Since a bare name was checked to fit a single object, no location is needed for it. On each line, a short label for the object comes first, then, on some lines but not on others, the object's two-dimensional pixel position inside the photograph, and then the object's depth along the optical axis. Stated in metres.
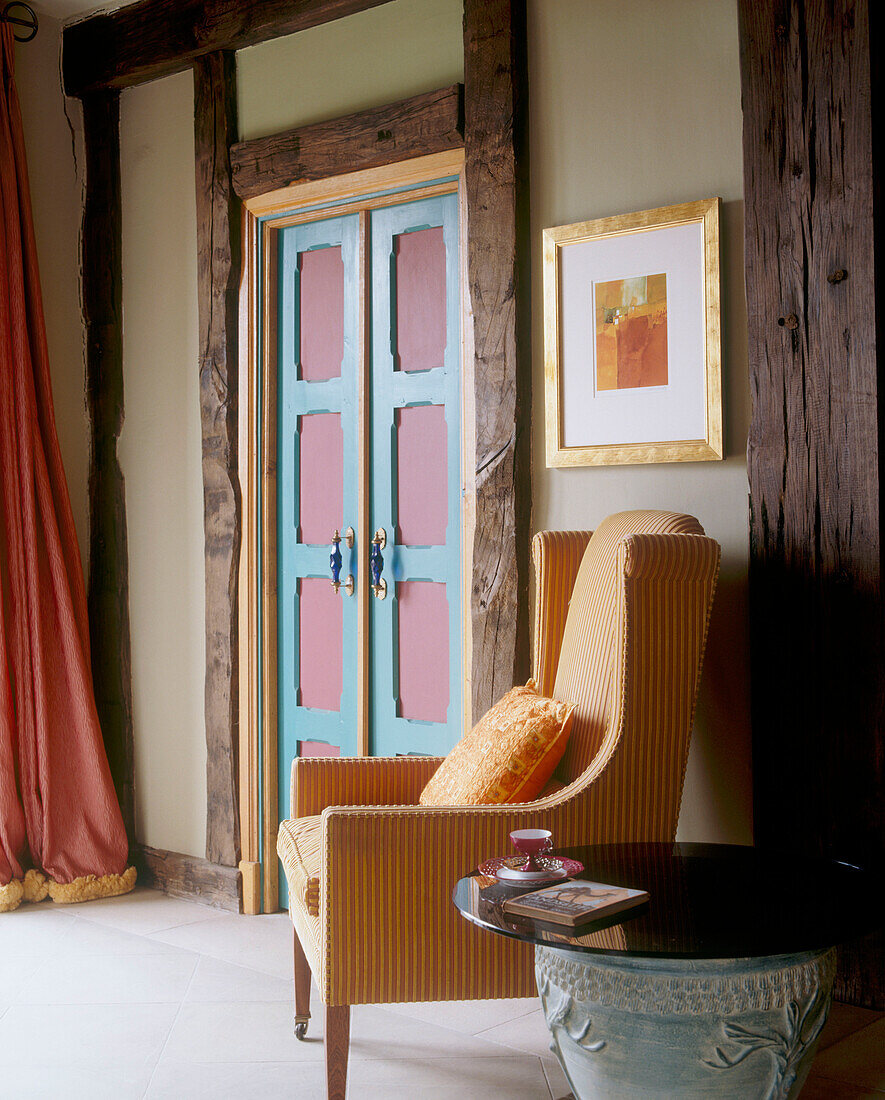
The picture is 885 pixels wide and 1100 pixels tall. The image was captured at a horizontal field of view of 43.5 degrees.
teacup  1.68
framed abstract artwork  2.55
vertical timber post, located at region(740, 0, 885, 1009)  2.30
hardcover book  1.49
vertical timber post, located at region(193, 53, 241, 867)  3.44
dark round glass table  1.46
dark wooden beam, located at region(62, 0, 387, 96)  3.20
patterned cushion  2.05
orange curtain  3.49
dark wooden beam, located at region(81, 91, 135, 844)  3.77
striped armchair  1.90
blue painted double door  3.10
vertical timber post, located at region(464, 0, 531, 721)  2.82
